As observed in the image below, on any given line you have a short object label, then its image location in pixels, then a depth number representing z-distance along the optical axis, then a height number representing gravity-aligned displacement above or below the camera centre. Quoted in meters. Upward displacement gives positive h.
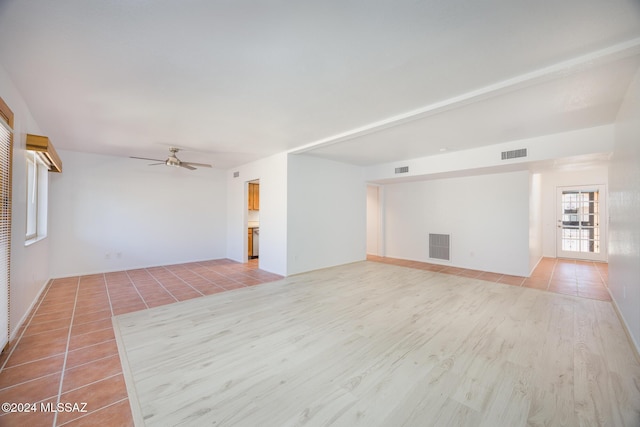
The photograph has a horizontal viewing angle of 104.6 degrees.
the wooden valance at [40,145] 2.94 +0.79
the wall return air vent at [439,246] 6.20 -0.82
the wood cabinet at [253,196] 7.04 +0.45
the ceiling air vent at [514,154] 4.16 +1.05
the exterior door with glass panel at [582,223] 6.49 -0.21
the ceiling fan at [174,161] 4.48 +0.91
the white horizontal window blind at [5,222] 2.20 -0.12
